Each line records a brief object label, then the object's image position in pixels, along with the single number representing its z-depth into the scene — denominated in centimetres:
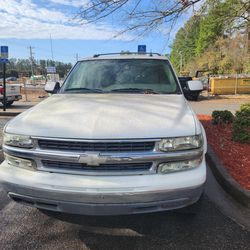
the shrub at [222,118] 627
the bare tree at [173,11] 447
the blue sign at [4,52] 940
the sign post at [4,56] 932
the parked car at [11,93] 1235
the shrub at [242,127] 476
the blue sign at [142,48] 596
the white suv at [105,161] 203
